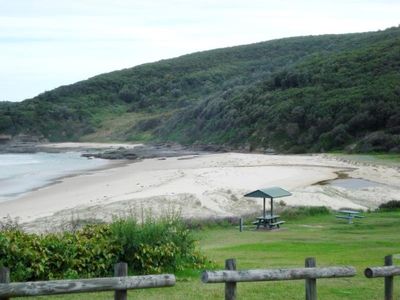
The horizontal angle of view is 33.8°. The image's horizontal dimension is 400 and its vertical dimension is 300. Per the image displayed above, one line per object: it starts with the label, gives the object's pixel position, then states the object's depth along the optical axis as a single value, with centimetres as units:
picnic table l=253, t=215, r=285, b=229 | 2304
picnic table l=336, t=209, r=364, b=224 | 2364
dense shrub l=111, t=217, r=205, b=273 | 1140
